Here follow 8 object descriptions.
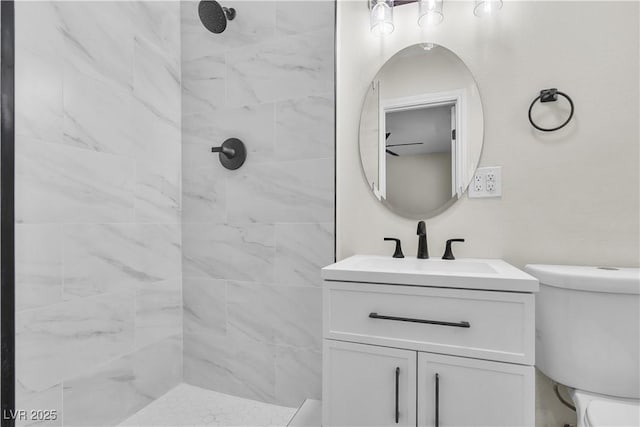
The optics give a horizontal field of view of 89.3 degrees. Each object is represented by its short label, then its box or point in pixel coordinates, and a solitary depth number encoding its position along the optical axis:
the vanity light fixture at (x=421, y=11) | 1.28
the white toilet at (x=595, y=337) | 0.96
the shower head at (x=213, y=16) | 1.41
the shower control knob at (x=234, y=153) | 1.62
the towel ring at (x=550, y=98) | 1.20
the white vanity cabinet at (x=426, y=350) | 0.89
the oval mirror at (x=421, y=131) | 1.33
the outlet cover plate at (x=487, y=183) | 1.29
